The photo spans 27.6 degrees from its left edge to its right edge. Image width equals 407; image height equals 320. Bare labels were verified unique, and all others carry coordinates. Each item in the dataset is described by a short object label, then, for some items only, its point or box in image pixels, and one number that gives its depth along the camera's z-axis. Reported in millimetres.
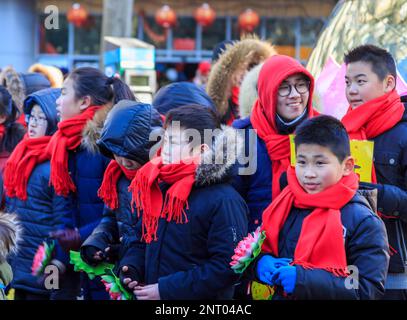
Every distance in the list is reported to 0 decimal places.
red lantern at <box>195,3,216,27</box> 17938
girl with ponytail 4754
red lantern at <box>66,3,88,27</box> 17578
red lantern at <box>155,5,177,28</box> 17938
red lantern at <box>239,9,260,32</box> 18359
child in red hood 4098
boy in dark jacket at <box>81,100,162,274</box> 4070
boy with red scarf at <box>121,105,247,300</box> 3617
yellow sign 3934
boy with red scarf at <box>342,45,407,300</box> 4098
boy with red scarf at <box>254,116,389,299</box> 3312
